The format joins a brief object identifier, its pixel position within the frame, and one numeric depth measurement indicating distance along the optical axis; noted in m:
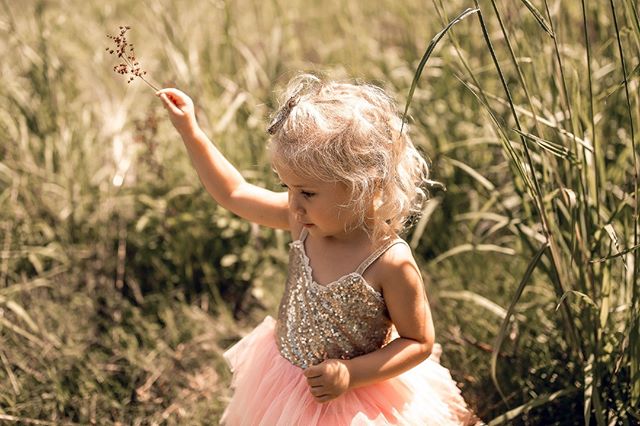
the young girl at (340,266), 1.62
